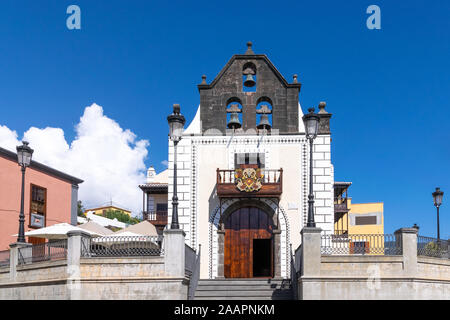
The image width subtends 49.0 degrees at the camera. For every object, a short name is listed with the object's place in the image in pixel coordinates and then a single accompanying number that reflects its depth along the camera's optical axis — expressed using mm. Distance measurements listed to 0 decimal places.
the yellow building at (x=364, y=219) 45938
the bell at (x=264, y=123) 20875
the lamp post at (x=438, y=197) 20844
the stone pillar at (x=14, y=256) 17250
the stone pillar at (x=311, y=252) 14502
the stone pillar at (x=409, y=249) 14672
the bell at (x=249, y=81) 21094
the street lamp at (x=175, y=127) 15286
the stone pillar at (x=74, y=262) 14773
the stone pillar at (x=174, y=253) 14641
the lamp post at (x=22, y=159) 17391
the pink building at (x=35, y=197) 25531
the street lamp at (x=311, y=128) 14825
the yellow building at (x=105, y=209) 90112
